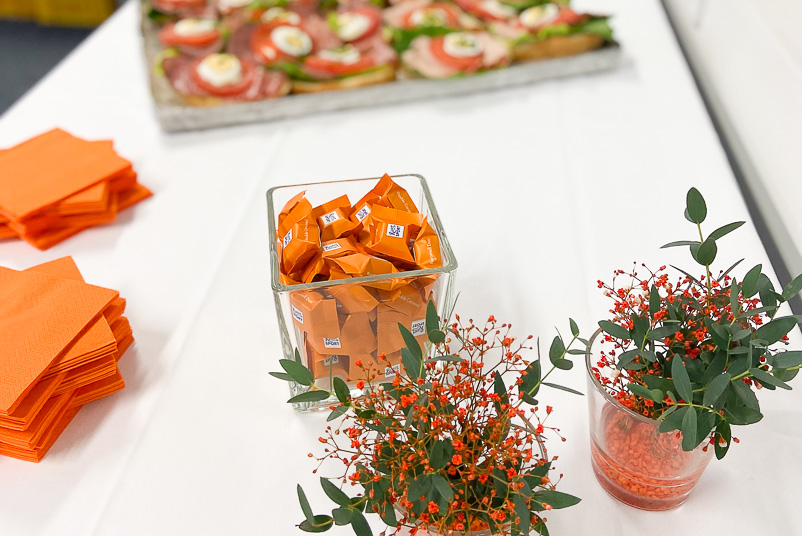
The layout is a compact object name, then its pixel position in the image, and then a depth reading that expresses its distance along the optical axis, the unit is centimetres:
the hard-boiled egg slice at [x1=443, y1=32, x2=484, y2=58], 146
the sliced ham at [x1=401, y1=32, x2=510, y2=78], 145
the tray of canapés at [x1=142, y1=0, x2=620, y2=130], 142
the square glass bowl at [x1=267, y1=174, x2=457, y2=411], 73
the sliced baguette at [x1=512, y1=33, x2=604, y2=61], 148
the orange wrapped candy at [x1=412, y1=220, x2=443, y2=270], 77
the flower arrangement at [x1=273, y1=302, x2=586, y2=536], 53
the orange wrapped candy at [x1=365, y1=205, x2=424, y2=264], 77
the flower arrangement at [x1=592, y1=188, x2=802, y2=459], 55
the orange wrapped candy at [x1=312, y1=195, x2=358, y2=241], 81
